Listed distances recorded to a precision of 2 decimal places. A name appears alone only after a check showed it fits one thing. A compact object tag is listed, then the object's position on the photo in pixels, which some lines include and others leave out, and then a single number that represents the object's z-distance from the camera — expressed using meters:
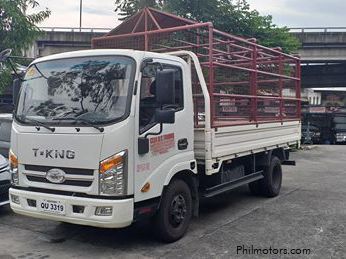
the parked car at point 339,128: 29.12
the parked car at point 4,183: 6.54
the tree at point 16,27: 10.42
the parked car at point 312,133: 28.28
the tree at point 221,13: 16.16
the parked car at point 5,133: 8.19
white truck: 4.66
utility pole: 46.90
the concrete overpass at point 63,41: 29.89
